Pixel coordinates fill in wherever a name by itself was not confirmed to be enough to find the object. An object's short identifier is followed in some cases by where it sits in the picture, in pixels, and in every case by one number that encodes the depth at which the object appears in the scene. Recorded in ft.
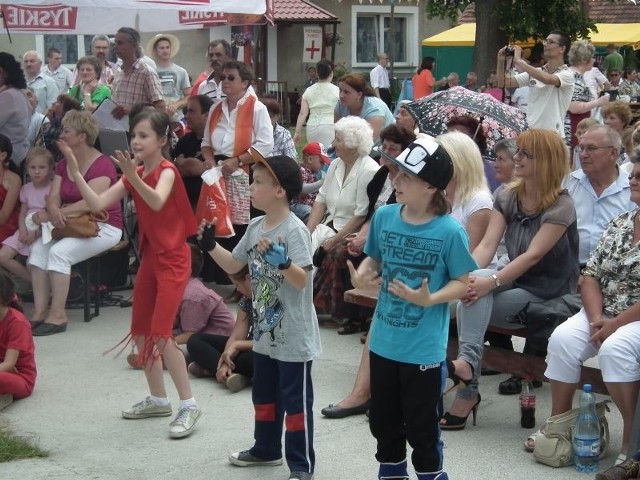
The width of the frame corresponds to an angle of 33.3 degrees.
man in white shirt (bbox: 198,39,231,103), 34.68
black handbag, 18.56
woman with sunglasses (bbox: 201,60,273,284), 28.32
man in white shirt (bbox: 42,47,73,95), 56.39
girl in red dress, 18.43
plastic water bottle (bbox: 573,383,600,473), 16.66
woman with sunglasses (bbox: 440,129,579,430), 18.62
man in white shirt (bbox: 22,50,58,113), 47.29
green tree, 78.89
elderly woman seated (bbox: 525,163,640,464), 16.79
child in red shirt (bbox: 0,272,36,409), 20.24
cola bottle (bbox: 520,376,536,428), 18.70
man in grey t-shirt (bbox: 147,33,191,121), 39.11
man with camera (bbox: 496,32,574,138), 34.09
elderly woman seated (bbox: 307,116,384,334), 25.72
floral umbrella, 25.25
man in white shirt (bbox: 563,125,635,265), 20.67
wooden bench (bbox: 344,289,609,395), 18.84
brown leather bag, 26.61
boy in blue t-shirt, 14.47
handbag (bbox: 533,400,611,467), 16.85
